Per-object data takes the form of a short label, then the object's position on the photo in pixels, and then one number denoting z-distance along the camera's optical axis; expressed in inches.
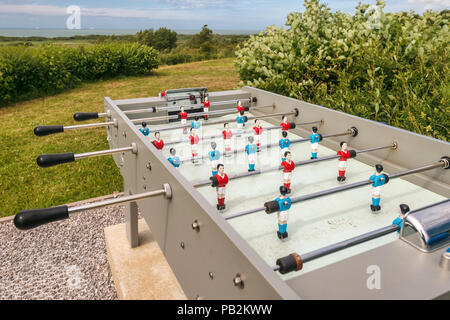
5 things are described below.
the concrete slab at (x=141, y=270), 112.6
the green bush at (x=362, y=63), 142.6
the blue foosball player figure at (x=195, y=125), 113.6
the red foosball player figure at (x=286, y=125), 105.9
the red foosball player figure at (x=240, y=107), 133.5
